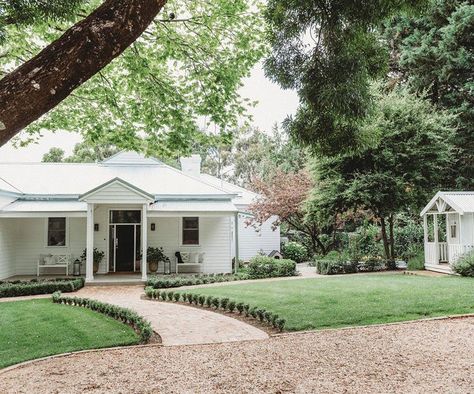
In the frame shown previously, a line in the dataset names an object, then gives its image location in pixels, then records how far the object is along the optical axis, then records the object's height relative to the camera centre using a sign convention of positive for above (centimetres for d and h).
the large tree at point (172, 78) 959 +370
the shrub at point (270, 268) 1764 -130
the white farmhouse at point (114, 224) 1712 +68
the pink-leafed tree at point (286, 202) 2241 +184
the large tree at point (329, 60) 505 +229
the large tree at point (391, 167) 1773 +293
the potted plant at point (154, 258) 1839 -84
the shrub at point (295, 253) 2594 -102
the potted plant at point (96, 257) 1803 -74
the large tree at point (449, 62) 2072 +861
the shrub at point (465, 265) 1509 -114
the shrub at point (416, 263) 1854 -127
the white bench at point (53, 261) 1767 -88
